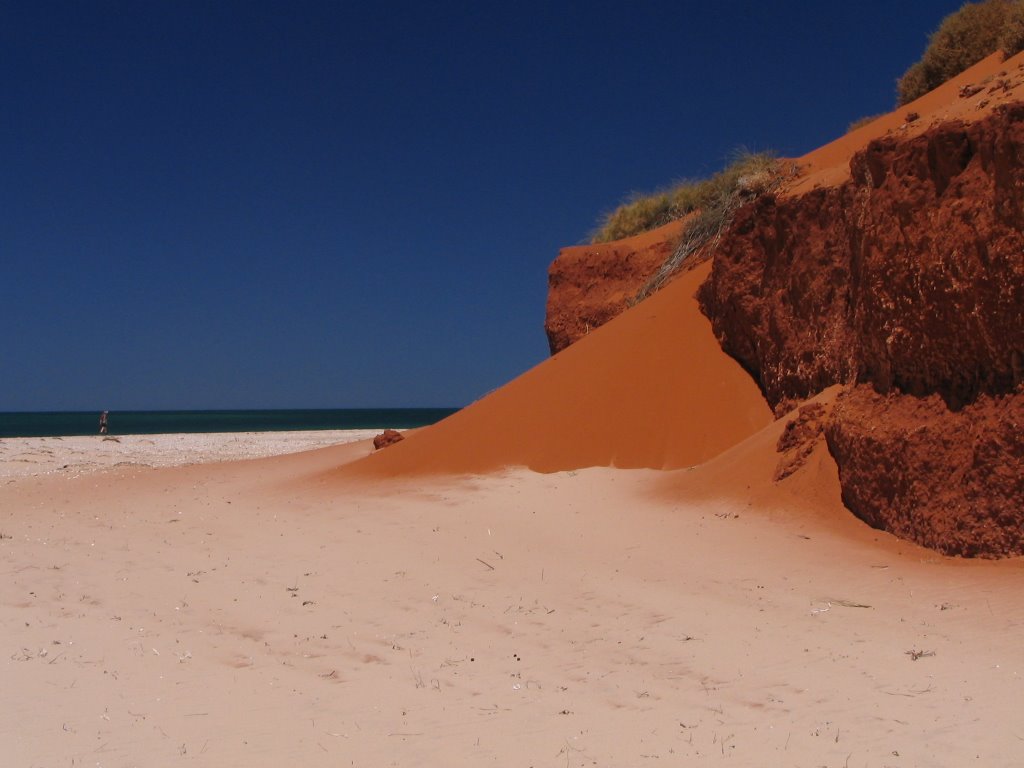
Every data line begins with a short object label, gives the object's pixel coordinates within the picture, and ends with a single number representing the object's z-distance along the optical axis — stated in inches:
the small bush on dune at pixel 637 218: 864.3
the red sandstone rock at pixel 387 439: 672.4
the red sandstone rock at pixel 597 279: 728.3
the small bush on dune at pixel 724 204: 544.1
